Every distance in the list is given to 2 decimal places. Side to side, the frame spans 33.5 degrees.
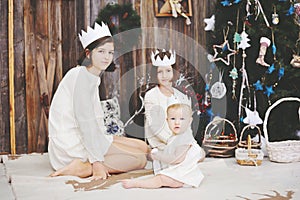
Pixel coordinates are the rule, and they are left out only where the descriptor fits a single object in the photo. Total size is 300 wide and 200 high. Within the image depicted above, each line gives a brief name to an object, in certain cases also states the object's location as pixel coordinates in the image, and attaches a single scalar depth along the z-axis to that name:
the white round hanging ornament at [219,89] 3.96
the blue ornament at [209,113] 4.11
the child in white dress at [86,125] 3.19
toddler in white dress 2.90
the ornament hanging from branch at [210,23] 4.14
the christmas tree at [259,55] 3.74
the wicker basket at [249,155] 3.52
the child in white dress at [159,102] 3.66
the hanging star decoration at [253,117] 3.83
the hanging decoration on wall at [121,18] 4.06
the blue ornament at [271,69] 3.75
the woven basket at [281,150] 3.59
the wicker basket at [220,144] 3.79
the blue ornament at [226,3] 3.90
